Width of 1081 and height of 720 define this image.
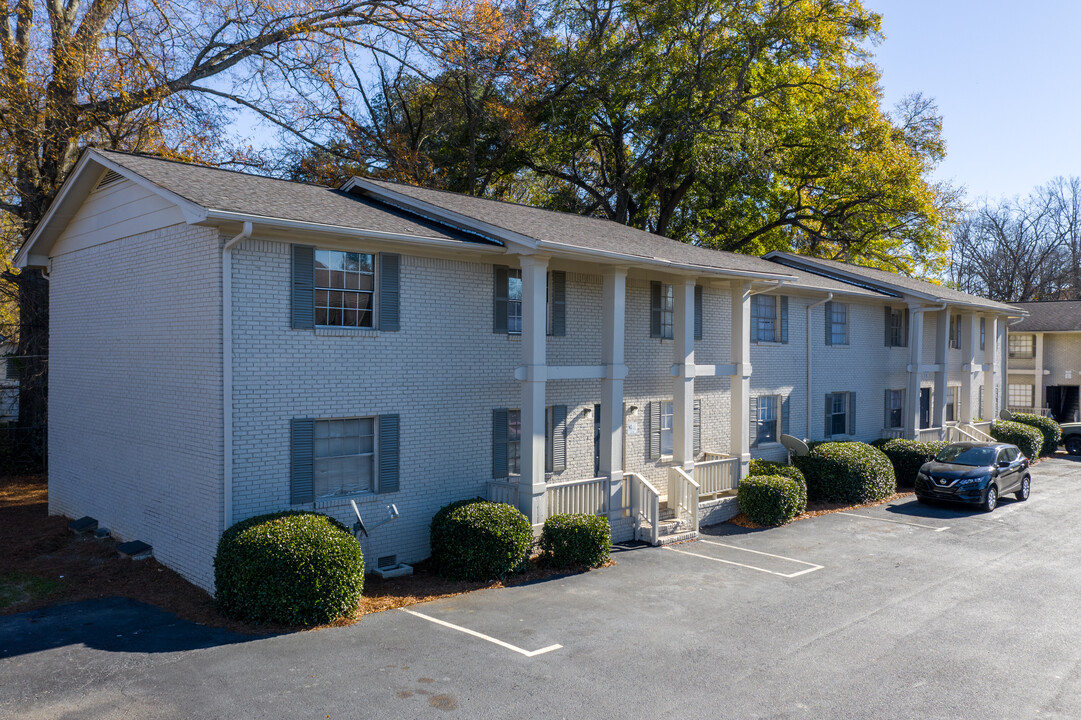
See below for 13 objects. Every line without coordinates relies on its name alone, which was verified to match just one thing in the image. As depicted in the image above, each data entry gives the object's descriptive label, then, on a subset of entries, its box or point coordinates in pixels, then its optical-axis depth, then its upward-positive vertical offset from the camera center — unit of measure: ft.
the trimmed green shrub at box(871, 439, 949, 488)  78.12 -8.86
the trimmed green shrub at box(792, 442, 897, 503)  68.64 -9.48
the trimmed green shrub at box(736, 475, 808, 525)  59.16 -10.04
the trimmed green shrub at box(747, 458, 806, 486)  63.87 -8.43
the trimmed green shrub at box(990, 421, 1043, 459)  97.50 -8.48
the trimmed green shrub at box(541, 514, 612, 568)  45.96 -10.38
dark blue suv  66.90 -9.38
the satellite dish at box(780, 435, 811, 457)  70.23 -7.04
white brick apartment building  40.50 +0.50
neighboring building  125.29 +0.74
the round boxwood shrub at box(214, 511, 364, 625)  34.76 -9.42
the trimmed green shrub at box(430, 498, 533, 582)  42.80 -9.79
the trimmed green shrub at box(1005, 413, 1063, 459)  105.60 -8.35
